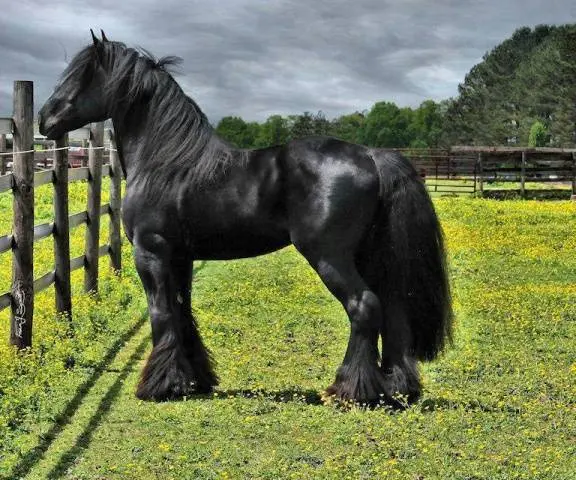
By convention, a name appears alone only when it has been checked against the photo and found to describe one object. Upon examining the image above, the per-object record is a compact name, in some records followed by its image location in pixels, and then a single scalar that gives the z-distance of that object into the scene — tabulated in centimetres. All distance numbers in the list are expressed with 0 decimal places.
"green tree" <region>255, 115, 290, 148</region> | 15162
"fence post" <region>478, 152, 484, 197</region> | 3519
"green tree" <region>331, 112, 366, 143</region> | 14052
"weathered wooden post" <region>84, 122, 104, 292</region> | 1170
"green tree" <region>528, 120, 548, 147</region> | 7182
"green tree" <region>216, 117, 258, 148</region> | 15075
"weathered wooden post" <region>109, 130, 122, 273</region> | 1352
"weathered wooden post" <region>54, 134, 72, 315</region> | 959
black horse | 655
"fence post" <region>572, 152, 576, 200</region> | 3516
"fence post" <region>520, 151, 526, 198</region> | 3497
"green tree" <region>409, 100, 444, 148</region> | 15588
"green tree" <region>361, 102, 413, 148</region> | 15488
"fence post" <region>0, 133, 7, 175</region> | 2500
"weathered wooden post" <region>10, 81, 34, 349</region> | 817
